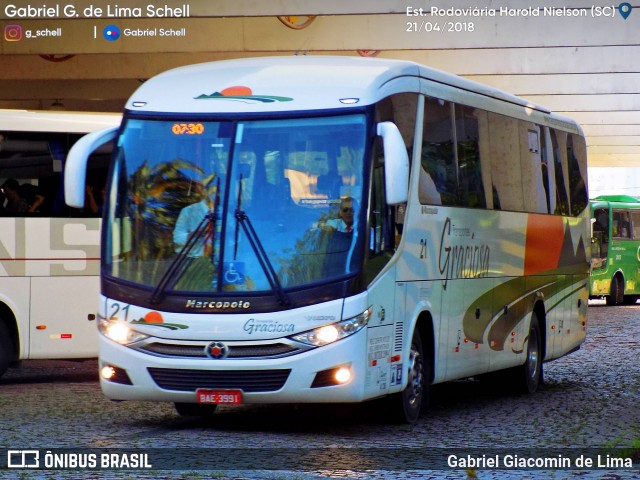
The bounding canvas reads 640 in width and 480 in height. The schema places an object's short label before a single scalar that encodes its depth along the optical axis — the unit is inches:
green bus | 1731.1
